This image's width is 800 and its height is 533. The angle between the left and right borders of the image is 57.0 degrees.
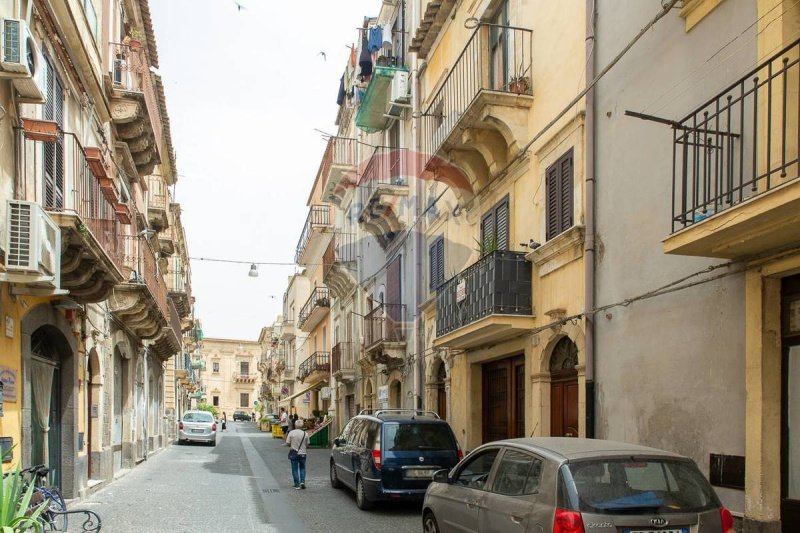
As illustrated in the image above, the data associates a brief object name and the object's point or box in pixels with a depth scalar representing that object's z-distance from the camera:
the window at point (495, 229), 14.23
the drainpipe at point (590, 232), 10.65
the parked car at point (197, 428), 34.41
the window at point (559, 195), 11.70
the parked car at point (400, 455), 11.94
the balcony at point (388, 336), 21.28
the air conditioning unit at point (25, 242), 8.08
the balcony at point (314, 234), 37.25
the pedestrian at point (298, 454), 15.79
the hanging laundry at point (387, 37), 22.73
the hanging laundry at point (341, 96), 32.12
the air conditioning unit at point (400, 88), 20.78
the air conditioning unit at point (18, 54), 7.61
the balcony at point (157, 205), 25.06
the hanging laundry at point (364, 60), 24.62
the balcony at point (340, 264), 30.52
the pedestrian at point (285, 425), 42.89
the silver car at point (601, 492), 5.45
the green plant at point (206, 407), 75.24
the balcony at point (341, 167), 29.34
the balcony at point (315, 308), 38.03
